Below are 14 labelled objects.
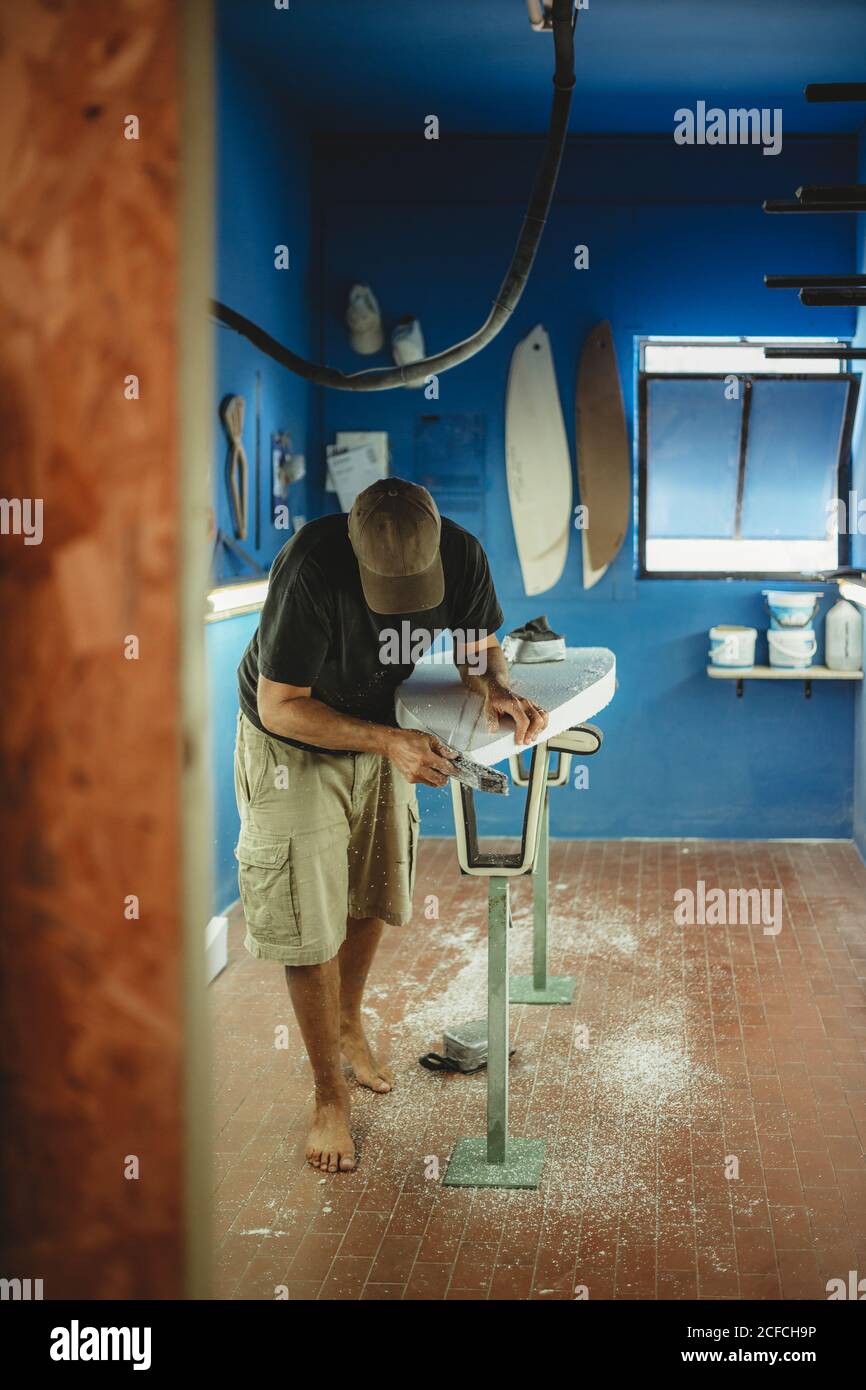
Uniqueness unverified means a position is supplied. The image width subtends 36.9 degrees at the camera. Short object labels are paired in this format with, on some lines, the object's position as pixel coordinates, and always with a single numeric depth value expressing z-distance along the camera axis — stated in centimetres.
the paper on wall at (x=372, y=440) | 607
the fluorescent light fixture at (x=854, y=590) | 541
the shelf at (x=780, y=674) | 581
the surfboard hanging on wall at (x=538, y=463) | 595
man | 274
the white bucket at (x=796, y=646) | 584
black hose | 402
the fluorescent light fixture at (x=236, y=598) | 431
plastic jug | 583
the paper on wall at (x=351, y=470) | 609
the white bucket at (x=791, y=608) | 581
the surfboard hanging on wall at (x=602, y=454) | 591
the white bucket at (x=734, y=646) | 587
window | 596
